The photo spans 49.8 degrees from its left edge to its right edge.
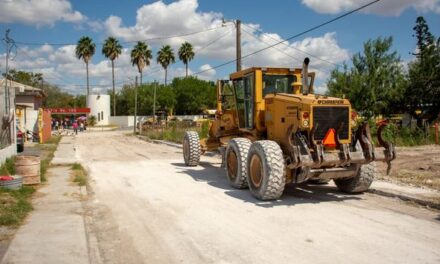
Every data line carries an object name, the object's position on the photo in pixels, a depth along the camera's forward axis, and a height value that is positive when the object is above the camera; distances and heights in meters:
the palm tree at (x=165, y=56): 78.00 +9.70
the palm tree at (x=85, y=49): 78.94 +10.95
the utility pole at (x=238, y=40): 24.50 +4.02
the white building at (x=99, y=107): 81.38 +1.30
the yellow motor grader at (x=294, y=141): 9.14 -0.54
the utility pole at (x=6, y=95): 17.00 +0.69
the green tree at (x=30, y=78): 87.96 +7.03
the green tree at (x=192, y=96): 83.50 +3.38
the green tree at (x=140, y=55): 75.19 +9.48
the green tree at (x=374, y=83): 34.09 +2.42
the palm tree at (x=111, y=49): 78.25 +10.86
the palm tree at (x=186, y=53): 80.31 +10.56
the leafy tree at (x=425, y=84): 33.03 +2.29
